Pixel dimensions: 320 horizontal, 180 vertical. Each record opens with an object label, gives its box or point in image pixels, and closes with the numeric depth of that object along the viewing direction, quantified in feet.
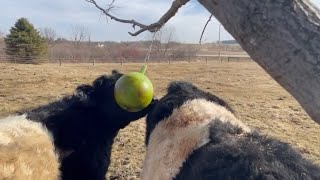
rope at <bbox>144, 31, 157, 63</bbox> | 5.53
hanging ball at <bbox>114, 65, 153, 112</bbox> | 7.64
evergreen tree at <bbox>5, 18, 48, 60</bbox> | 79.83
